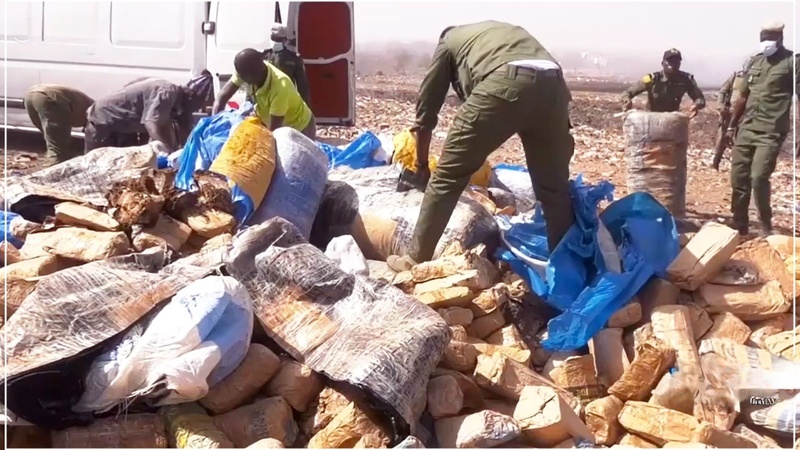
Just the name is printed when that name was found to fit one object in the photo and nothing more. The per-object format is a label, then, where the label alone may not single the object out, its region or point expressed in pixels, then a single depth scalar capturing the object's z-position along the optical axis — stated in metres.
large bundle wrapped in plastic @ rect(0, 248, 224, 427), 2.87
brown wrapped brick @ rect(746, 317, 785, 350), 3.66
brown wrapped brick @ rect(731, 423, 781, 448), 3.14
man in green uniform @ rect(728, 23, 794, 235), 5.86
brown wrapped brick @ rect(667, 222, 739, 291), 3.85
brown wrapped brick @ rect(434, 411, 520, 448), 2.93
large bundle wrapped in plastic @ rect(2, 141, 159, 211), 4.15
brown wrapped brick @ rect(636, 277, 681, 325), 3.79
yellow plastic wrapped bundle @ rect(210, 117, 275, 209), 4.11
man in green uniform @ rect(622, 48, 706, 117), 7.03
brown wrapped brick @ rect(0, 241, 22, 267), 3.58
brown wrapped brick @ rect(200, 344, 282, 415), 3.04
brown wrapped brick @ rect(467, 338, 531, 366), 3.48
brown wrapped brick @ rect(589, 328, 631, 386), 3.51
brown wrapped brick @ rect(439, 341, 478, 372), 3.30
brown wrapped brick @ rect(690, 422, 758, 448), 2.97
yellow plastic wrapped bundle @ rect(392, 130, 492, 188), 4.66
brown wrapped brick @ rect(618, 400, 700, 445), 3.04
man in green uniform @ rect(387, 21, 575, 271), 3.79
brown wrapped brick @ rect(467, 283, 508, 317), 3.67
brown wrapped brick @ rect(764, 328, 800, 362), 3.50
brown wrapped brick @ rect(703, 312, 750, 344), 3.64
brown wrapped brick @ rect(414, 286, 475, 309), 3.58
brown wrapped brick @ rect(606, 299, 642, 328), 3.69
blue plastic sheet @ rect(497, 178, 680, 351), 3.66
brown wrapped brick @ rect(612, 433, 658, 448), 3.12
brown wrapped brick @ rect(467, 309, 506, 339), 3.66
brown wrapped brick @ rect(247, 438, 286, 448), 2.77
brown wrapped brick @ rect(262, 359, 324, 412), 3.09
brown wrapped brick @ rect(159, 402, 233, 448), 2.85
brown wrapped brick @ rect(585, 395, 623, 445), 3.15
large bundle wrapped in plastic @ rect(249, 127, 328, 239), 4.20
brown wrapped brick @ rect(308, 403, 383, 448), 2.91
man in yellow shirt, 5.46
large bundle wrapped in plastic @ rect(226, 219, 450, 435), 2.95
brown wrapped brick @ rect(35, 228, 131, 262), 3.47
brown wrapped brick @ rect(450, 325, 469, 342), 3.45
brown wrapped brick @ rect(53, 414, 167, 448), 2.86
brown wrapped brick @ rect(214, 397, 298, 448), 2.97
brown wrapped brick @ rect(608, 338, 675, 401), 3.32
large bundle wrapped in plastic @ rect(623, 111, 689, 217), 5.98
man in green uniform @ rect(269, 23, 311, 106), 7.04
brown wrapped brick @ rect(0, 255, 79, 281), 3.32
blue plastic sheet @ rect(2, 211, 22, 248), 3.88
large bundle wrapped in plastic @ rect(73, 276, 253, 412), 2.90
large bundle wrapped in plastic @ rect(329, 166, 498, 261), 4.18
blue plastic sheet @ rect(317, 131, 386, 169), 5.12
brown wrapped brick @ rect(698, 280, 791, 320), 3.76
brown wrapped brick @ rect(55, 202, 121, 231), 3.70
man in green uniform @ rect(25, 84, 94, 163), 6.32
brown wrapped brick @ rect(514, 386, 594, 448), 2.97
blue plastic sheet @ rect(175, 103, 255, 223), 4.59
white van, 7.18
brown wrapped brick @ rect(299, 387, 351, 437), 3.03
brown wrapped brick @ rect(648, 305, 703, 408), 3.26
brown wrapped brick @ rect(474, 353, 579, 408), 3.24
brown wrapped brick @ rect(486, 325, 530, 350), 3.59
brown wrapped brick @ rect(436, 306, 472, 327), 3.57
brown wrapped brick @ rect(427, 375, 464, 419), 3.10
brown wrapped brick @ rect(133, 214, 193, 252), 3.66
